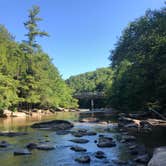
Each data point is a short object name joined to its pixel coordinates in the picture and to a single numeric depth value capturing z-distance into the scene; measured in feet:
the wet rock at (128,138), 39.75
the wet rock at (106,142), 35.94
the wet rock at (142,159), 27.40
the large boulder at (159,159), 22.50
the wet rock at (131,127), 53.25
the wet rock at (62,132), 47.39
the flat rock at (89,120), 72.20
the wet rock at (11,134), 44.63
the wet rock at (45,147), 33.83
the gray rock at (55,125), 55.43
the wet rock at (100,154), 29.88
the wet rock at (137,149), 31.33
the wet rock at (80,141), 38.81
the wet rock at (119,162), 27.20
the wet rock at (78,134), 44.89
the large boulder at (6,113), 87.47
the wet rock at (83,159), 27.73
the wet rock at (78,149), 32.97
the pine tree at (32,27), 116.59
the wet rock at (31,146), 34.18
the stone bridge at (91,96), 171.89
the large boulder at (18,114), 91.50
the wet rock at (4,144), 34.87
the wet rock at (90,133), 46.50
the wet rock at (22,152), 30.61
